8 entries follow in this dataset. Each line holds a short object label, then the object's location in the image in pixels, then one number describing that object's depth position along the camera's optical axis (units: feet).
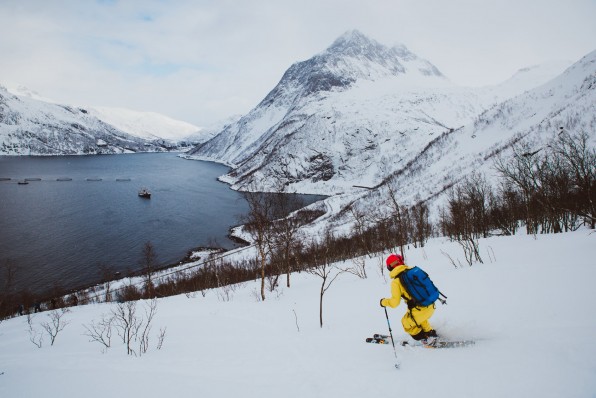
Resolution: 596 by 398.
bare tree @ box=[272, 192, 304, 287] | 75.09
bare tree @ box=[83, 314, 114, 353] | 37.47
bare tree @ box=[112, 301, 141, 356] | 32.53
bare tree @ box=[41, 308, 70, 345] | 53.85
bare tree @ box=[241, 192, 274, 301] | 69.10
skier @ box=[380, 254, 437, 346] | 19.54
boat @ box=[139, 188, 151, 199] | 332.19
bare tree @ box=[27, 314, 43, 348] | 46.66
